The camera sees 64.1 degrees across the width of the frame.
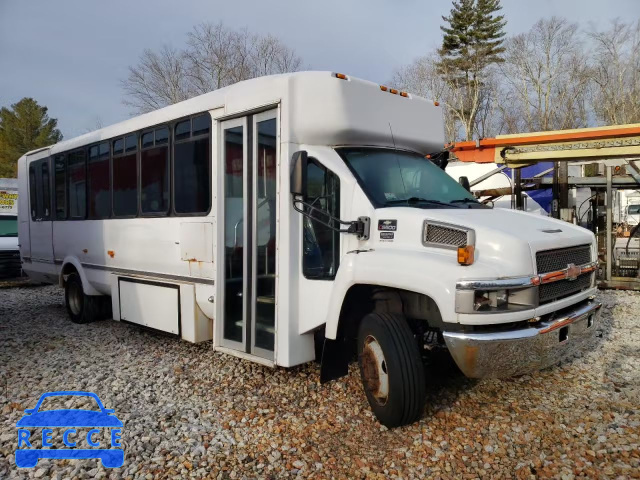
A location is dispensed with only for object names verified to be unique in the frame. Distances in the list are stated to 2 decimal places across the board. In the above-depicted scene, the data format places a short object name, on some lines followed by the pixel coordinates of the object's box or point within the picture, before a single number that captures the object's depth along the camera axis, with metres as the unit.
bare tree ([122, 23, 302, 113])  32.80
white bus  3.69
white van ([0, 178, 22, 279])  14.35
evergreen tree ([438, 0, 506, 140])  37.56
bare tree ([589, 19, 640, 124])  35.47
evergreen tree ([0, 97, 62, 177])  41.00
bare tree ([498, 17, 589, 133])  37.41
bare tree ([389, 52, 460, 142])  37.25
